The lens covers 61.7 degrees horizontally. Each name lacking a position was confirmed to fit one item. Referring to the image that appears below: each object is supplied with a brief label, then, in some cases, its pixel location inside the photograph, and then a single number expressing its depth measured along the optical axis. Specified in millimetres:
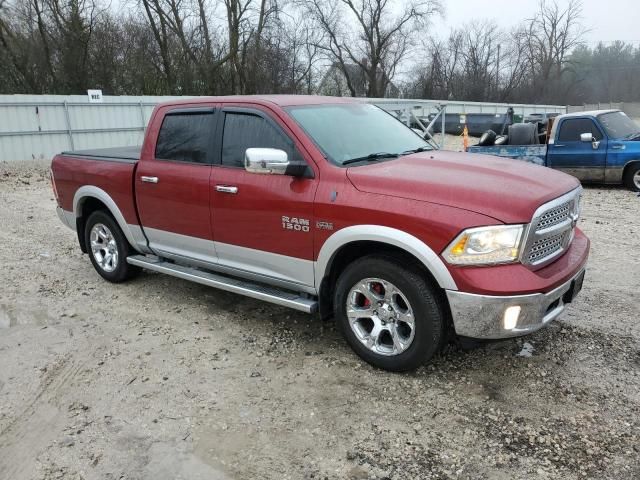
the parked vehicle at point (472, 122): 29186
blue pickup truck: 10828
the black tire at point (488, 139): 12781
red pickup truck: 3270
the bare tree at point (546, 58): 62875
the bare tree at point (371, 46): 48719
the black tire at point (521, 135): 12359
